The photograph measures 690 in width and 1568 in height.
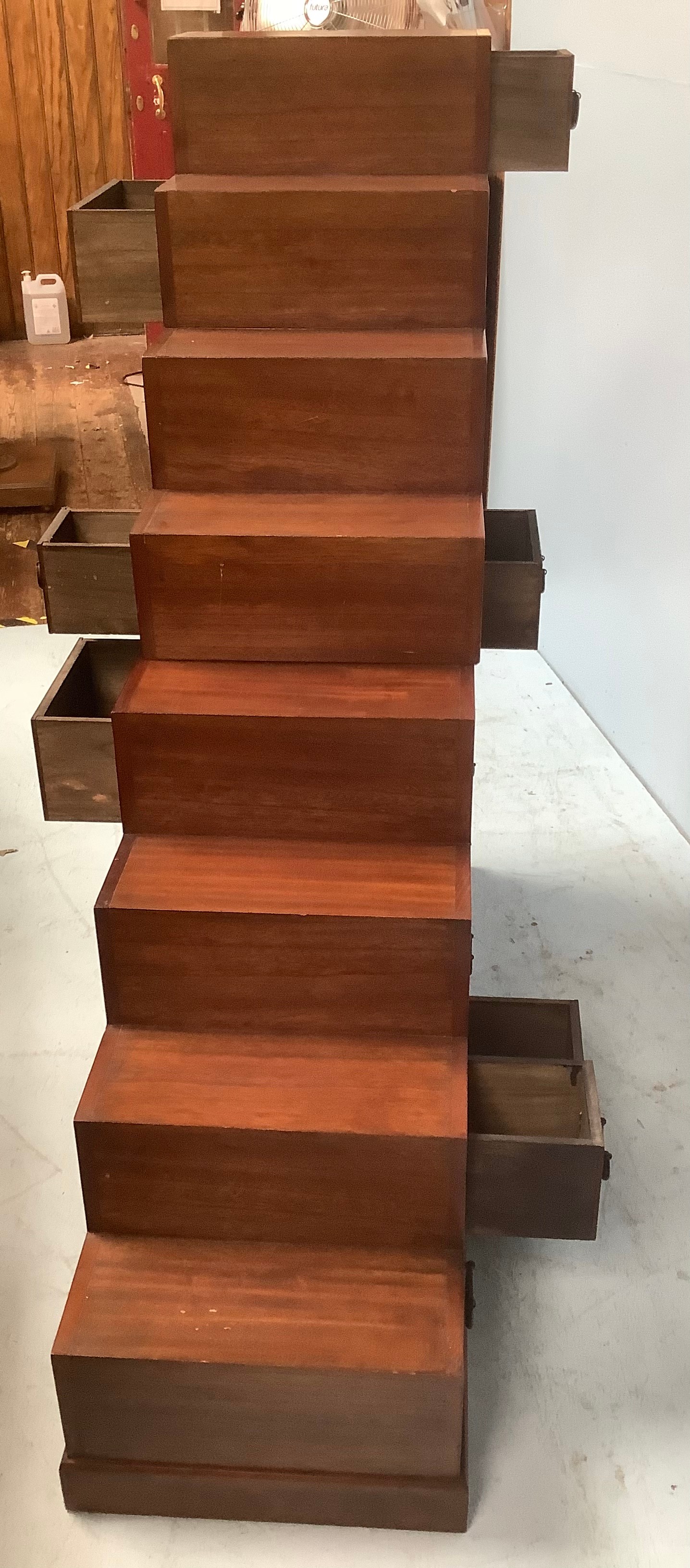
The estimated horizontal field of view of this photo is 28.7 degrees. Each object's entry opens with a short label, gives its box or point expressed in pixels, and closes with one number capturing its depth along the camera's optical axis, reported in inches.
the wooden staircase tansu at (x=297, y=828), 57.4
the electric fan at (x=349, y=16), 69.5
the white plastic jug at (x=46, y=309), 231.8
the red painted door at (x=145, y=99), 211.0
